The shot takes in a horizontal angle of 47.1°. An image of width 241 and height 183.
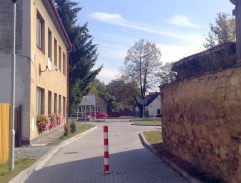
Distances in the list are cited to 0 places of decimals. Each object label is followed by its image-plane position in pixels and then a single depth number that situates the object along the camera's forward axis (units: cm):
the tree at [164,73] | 4254
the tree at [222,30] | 2421
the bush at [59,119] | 1934
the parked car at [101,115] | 5061
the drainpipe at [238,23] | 577
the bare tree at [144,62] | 4455
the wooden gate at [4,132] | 755
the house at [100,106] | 5454
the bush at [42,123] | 1358
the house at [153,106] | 5943
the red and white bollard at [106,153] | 672
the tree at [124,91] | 4761
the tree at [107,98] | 6017
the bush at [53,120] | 1688
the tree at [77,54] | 3016
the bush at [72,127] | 1724
